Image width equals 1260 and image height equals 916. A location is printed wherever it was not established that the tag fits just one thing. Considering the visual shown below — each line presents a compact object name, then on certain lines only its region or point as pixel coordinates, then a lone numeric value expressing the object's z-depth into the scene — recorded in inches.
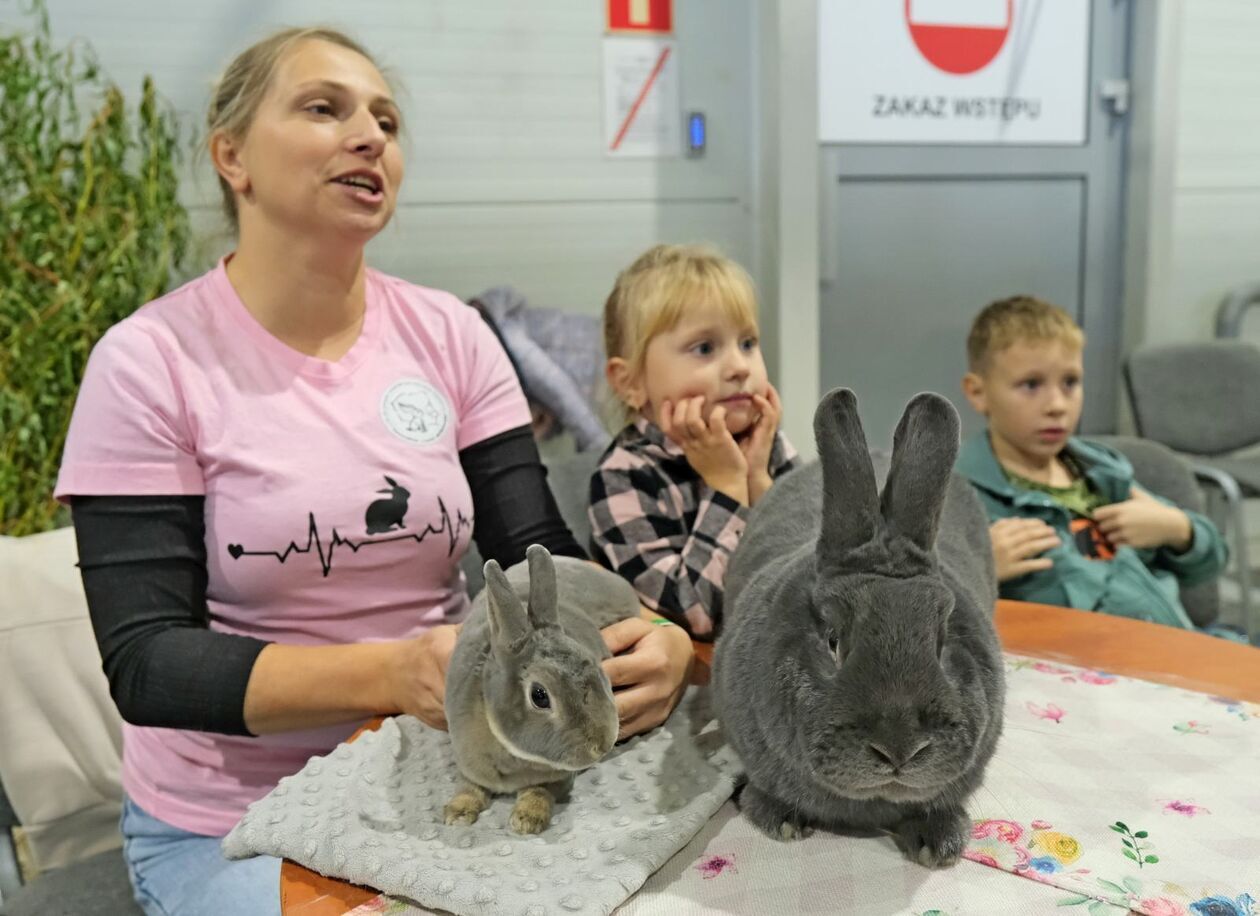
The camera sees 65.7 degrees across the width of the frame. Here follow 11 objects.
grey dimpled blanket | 28.9
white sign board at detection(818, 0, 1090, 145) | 120.7
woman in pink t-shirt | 41.6
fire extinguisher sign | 106.3
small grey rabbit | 30.6
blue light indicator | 110.7
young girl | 53.1
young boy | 66.5
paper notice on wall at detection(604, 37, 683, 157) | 107.5
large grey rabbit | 26.3
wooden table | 44.7
